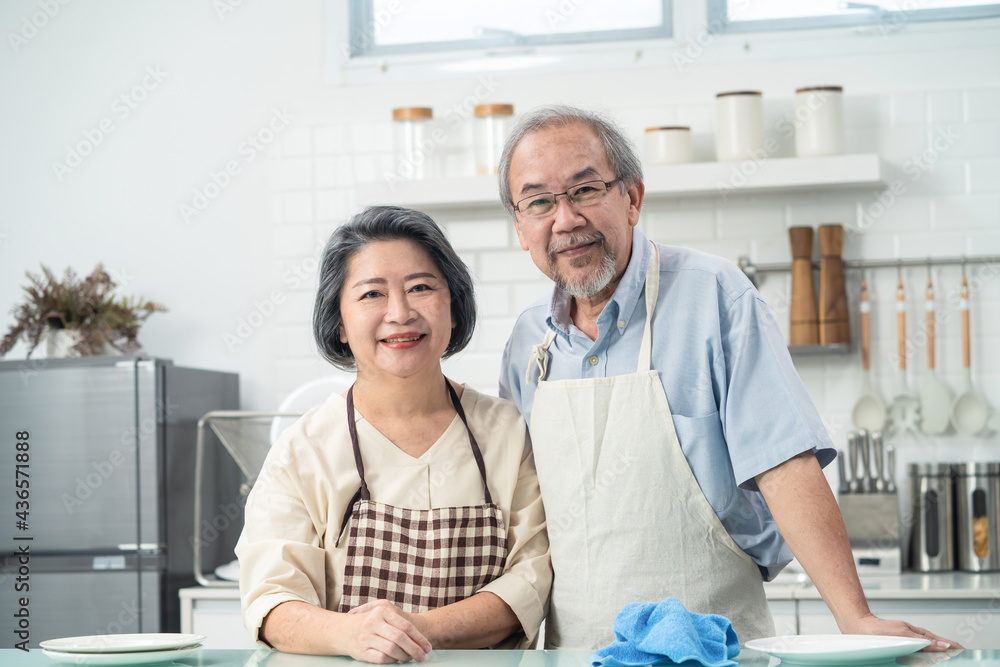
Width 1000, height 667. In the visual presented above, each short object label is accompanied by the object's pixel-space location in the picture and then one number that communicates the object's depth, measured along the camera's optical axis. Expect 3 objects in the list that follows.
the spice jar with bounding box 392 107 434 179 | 3.39
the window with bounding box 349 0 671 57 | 3.55
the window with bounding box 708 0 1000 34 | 3.33
